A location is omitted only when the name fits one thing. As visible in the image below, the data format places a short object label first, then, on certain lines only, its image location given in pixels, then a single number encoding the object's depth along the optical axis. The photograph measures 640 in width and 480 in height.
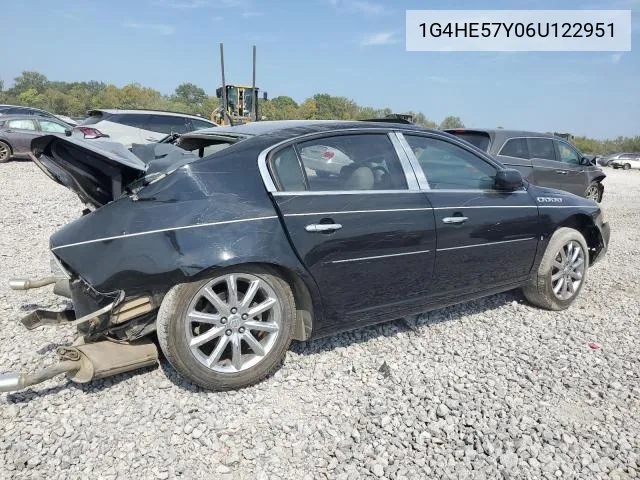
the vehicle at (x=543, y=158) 8.09
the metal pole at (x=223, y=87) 19.64
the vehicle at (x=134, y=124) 11.39
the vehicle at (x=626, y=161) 32.22
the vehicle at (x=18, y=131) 13.98
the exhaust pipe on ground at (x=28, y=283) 3.38
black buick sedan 2.59
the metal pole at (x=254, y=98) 19.97
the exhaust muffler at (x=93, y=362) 2.42
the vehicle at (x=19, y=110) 17.86
